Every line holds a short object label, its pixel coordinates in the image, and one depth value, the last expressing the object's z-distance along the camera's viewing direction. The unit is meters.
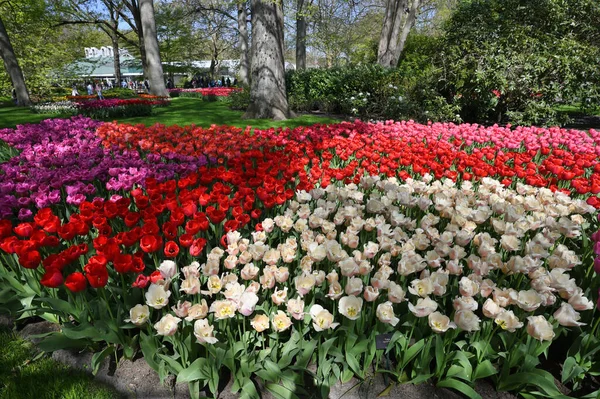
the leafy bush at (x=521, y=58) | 8.88
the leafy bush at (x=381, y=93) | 10.09
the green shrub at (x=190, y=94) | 22.77
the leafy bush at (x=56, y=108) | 11.70
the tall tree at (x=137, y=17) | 24.30
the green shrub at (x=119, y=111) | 11.22
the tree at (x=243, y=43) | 23.94
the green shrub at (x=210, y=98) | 19.41
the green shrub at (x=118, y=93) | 22.18
